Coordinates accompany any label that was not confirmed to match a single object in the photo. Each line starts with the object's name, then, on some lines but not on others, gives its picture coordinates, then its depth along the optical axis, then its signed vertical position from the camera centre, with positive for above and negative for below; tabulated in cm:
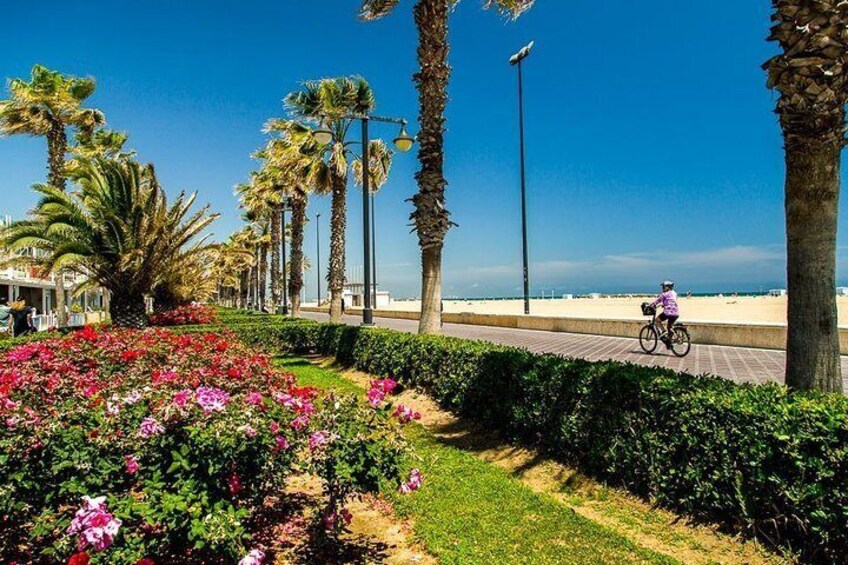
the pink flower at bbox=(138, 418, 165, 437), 303 -76
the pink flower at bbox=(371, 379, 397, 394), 384 -66
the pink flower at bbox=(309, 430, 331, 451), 326 -90
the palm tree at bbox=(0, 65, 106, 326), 2356 +839
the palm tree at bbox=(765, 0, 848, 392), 432 +106
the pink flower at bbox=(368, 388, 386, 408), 361 -70
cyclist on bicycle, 1343 -32
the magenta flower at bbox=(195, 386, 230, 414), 323 -65
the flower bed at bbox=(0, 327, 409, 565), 271 -99
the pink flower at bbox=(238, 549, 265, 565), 265 -134
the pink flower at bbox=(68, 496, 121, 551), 240 -106
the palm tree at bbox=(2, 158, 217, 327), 1655 +210
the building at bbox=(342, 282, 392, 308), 6228 -26
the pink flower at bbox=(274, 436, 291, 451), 332 -93
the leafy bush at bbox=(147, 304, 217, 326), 2366 -100
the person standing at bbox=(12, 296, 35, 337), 1684 -70
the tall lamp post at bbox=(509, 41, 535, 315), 2434 +802
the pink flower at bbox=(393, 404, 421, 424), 369 -85
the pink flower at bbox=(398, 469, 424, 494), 342 -122
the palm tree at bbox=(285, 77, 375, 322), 1955 +670
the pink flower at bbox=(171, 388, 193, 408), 321 -64
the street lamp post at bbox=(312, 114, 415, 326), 1352 +311
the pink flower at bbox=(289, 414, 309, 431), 347 -84
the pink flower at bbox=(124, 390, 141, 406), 359 -70
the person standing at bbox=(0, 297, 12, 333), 1772 -69
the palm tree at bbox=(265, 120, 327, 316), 2108 +534
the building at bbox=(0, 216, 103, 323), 3256 +68
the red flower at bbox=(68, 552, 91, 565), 217 -109
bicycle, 1350 -113
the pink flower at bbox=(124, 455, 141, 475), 294 -94
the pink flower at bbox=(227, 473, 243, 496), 299 -108
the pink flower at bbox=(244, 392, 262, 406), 357 -71
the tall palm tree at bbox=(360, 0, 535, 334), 1095 +304
